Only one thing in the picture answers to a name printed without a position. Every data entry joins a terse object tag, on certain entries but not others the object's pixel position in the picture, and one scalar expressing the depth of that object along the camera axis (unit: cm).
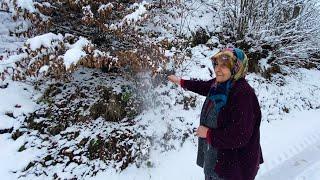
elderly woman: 127
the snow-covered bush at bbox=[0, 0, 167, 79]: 245
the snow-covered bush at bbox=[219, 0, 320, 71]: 383
